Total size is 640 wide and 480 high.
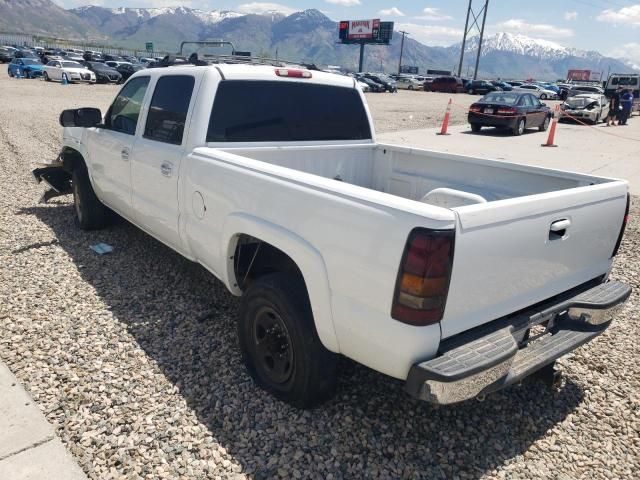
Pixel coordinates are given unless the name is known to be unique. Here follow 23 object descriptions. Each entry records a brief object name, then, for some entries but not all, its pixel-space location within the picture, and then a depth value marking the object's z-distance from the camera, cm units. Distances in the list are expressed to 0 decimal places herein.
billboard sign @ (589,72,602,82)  12682
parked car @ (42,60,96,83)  3247
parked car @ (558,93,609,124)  2430
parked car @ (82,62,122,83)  3456
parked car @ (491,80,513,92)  5197
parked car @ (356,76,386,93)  4553
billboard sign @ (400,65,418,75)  10441
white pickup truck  224
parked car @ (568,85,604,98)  3425
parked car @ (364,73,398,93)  4638
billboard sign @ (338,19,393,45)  8406
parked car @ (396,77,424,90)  5475
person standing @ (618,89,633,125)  2419
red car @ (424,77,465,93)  4956
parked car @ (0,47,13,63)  4700
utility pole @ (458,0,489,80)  5991
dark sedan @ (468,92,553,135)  1819
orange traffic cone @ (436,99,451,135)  1822
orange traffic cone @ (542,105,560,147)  1617
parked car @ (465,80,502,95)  4812
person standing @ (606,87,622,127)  2388
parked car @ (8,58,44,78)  3489
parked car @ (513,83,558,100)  4556
